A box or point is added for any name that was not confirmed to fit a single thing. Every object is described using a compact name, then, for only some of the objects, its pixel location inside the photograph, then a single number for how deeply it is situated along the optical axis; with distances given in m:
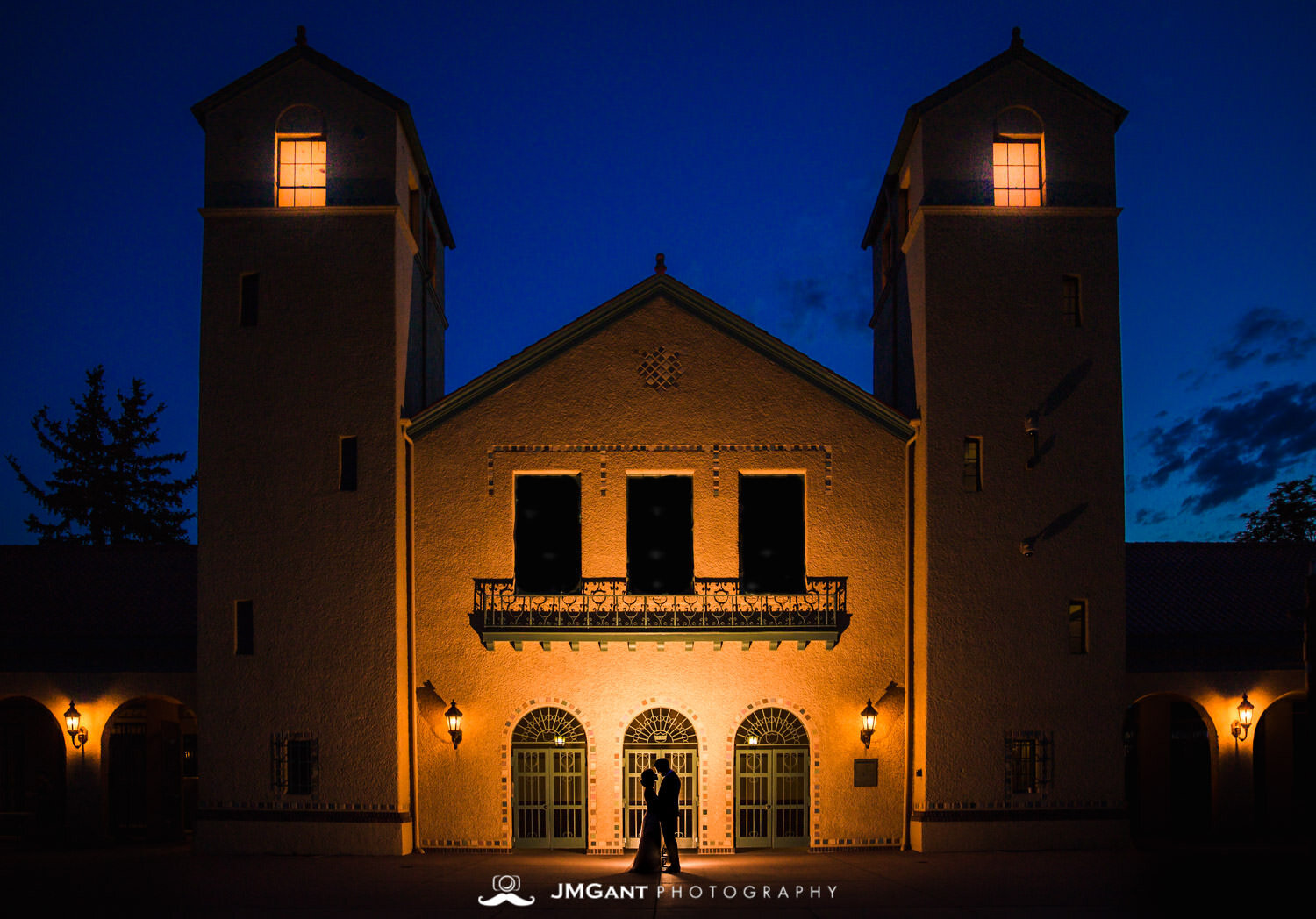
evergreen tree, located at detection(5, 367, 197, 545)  38.81
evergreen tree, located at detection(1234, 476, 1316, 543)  39.00
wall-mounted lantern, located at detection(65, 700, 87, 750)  19.73
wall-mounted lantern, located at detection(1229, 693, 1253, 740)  19.34
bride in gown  15.55
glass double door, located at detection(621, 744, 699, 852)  18.42
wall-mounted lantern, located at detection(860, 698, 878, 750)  18.30
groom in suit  15.78
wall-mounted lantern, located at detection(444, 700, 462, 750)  18.20
